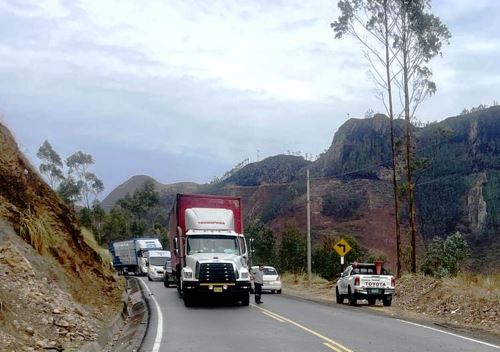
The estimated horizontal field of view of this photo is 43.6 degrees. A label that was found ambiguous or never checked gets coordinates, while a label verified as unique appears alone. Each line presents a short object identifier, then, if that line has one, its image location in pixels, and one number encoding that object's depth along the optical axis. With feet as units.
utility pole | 132.67
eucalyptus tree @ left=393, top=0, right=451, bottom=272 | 113.91
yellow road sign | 114.93
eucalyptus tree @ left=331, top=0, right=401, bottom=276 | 115.44
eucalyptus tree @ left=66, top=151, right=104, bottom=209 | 311.47
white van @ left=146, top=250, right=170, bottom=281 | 163.94
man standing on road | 79.82
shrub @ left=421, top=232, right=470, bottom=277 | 125.41
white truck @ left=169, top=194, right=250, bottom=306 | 68.85
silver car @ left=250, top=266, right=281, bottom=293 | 114.32
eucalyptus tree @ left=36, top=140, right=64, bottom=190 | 270.26
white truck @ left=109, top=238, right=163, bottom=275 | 204.10
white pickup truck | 85.20
